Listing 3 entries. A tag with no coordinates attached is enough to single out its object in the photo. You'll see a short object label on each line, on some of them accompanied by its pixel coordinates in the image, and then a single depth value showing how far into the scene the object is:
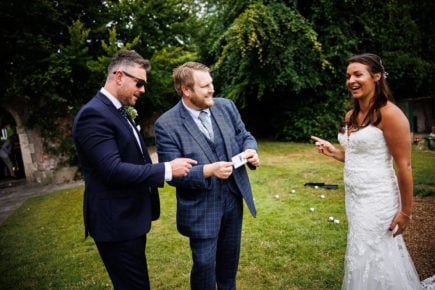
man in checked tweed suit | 2.59
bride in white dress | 2.41
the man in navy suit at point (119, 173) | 2.07
